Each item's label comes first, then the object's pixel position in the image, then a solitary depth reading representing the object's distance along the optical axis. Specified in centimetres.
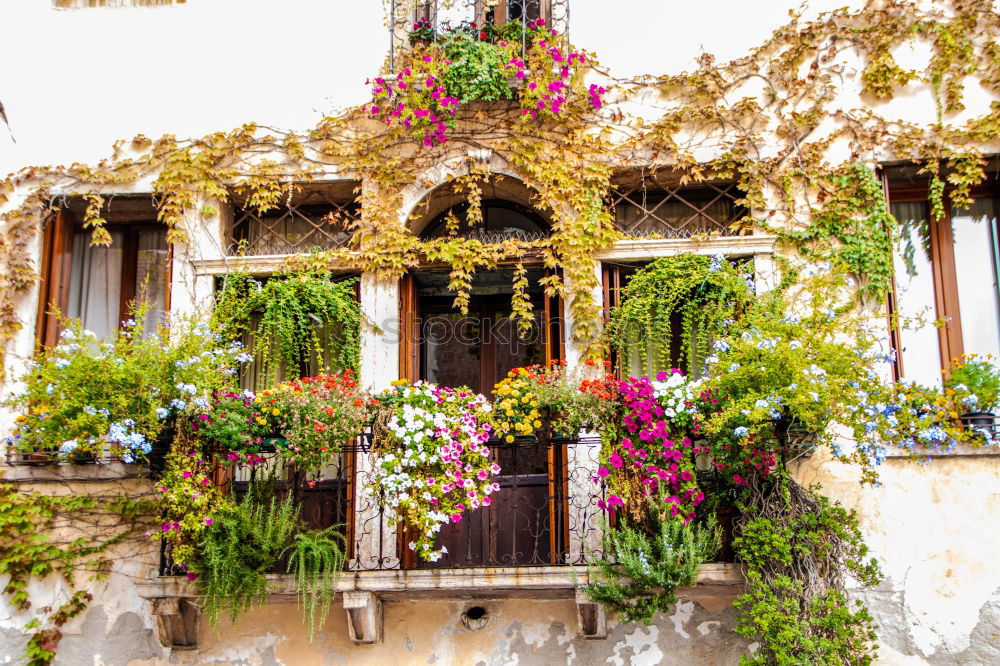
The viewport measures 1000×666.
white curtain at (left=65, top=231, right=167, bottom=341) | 913
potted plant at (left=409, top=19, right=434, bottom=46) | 896
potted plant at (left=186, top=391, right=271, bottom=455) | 762
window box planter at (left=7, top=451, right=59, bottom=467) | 819
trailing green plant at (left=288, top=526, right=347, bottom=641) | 738
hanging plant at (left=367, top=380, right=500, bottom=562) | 746
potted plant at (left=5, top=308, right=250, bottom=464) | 766
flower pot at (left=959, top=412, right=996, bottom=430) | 778
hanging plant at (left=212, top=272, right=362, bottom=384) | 855
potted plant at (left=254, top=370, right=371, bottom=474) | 756
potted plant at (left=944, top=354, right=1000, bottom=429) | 771
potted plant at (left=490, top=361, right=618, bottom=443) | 758
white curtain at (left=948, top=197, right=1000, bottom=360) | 838
